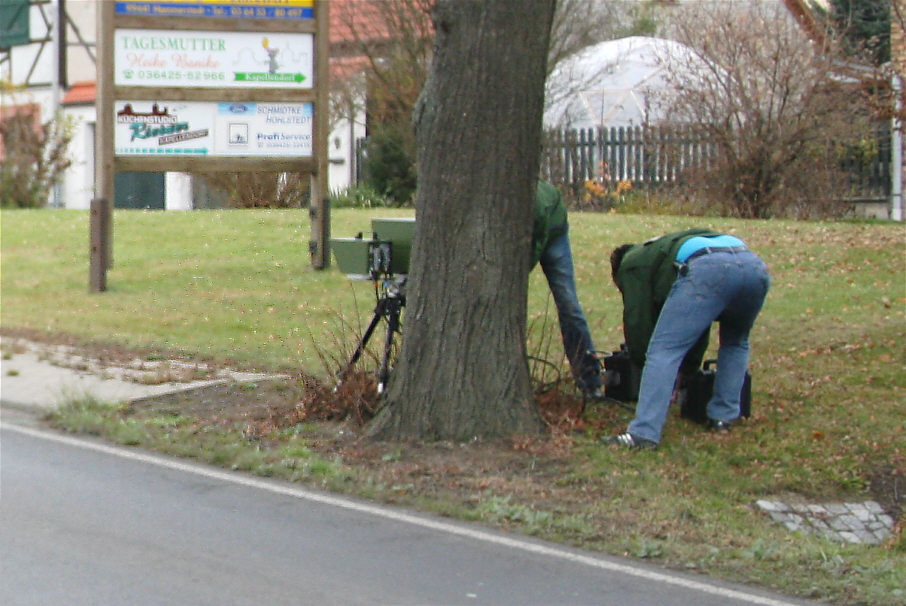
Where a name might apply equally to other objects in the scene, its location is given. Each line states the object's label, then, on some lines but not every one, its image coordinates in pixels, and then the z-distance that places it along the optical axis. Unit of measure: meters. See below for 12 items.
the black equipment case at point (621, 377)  9.18
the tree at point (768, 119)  19.86
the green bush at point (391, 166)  23.30
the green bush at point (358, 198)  20.43
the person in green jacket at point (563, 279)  9.35
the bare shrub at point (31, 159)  27.11
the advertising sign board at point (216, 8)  15.07
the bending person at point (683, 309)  8.30
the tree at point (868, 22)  27.14
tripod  9.12
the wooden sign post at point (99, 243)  15.20
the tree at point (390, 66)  23.36
